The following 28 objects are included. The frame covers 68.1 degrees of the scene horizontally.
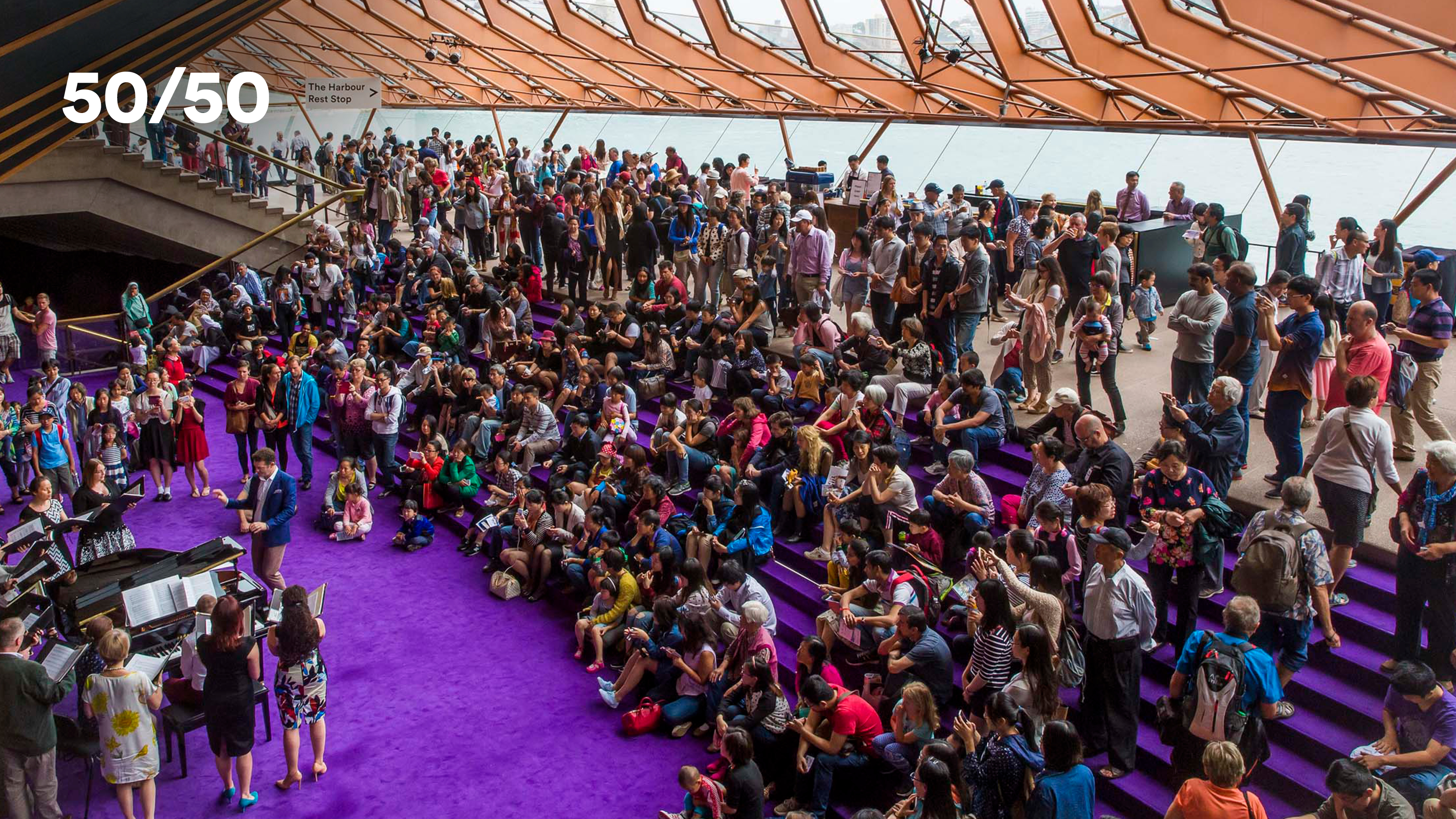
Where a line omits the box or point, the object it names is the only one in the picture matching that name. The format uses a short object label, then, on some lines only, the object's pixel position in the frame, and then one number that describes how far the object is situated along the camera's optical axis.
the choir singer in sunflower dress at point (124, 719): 6.38
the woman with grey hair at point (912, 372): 9.52
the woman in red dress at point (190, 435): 11.95
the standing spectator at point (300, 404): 11.78
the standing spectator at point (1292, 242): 10.12
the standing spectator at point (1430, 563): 5.54
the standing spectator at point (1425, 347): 7.24
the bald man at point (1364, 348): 6.82
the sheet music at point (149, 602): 7.43
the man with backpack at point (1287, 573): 5.79
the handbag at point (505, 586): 9.91
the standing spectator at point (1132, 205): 12.98
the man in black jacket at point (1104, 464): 6.95
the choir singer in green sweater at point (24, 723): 6.18
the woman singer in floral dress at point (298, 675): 6.63
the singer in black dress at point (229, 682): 6.49
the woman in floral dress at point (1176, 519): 6.32
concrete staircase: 18.53
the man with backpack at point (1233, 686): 5.28
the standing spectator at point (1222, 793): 4.73
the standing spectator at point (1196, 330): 7.76
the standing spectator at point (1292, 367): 7.05
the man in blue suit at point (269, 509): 8.95
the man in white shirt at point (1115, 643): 5.92
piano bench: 7.09
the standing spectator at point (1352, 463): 6.20
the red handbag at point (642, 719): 7.78
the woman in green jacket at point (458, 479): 11.41
